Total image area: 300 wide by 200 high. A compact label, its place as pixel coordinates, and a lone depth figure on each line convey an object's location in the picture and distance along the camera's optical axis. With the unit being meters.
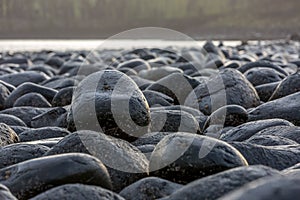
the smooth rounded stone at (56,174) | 1.97
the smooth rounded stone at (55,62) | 11.08
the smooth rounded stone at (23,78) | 6.24
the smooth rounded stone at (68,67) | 8.65
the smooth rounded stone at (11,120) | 3.60
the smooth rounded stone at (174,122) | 3.11
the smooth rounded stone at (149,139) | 2.79
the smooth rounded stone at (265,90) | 4.43
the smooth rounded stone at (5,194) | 1.75
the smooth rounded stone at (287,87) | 4.00
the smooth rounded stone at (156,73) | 6.05
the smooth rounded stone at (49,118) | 3.79
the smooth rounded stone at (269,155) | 2.29
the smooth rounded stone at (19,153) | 2.50
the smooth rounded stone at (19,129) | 3.39
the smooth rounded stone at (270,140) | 2.58
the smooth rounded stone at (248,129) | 2.95
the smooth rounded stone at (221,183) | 1.72
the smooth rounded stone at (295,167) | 2.01
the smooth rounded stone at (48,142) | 2.73
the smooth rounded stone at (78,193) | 1.79
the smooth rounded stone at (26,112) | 4.00
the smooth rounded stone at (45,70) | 8.05
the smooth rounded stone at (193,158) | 2.10
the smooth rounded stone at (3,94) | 4.70
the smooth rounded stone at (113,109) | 2.75
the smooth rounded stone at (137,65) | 7.12
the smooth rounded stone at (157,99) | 4.03
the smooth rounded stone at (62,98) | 4.57
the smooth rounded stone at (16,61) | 11.98
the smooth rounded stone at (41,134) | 3.16
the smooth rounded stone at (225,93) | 3.95
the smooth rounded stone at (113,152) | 2.26
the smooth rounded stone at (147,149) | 2.49
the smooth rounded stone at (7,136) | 2.91
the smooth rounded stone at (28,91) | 4.69
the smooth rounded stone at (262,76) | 4.94
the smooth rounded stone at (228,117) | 3.42
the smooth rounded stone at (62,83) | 5.57
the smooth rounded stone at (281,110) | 3.35
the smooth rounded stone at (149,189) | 2.04
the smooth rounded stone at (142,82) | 5.04
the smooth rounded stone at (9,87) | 5.26
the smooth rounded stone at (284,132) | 2.74
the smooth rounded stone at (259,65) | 5.74
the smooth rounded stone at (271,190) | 1.22
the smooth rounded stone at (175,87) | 4.47
